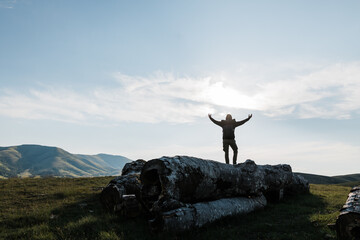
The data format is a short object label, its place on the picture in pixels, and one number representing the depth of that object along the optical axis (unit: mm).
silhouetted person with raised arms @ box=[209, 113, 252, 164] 18406
